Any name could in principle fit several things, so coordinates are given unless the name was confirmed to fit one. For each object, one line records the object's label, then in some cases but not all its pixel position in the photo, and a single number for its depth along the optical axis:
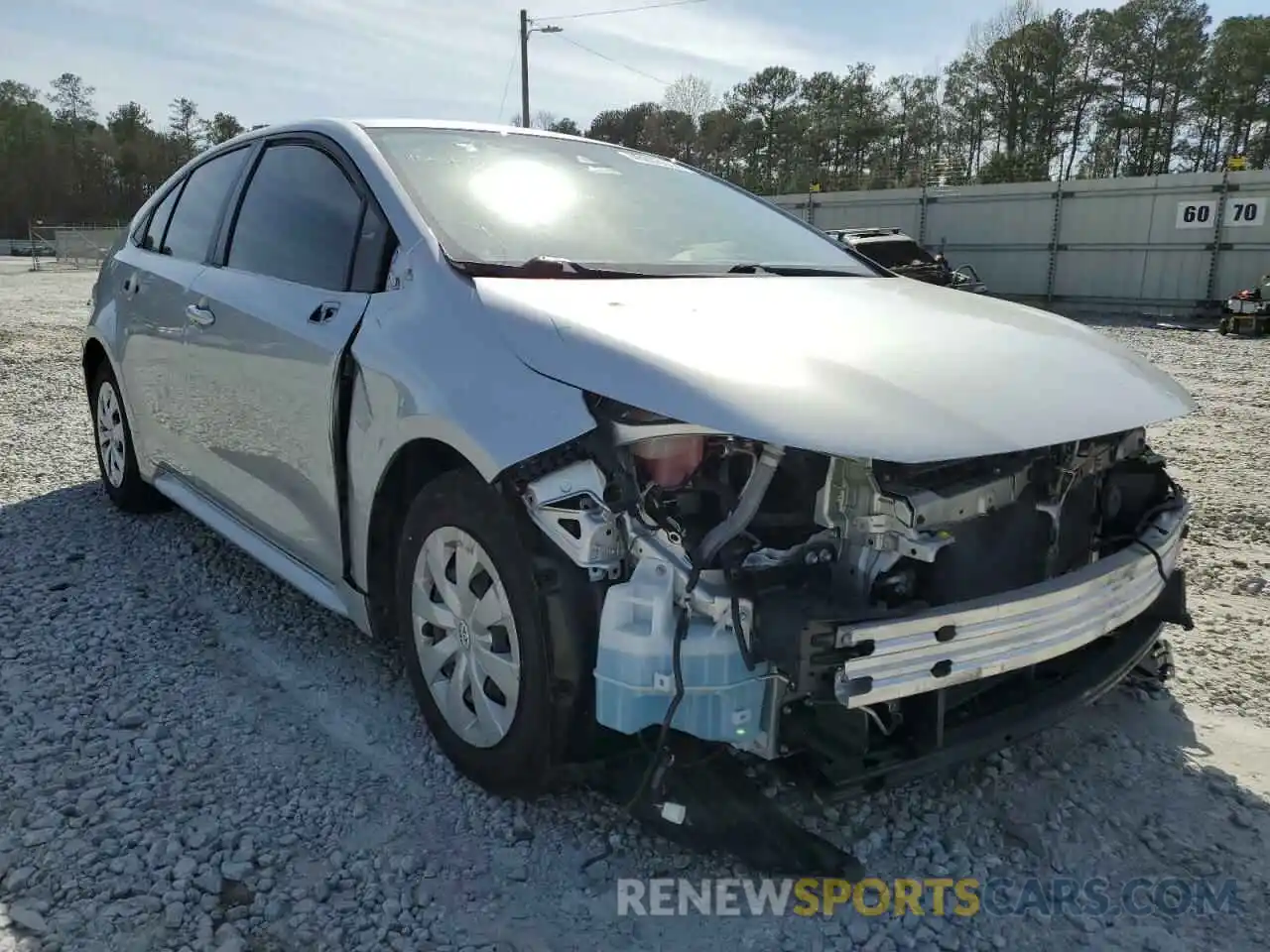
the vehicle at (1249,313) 14.96
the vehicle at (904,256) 16.33
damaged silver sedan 2.08
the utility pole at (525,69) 24.95
